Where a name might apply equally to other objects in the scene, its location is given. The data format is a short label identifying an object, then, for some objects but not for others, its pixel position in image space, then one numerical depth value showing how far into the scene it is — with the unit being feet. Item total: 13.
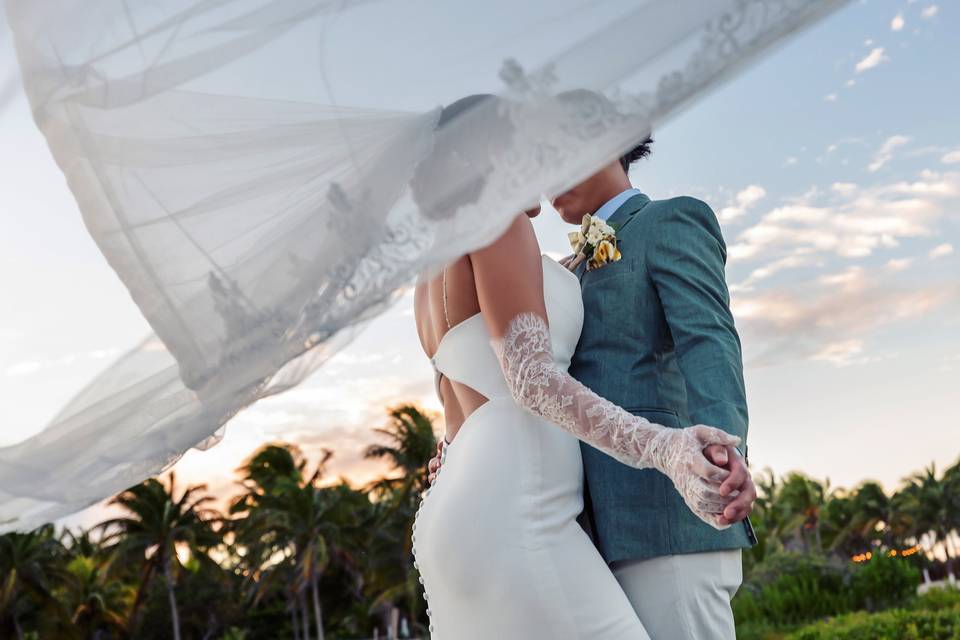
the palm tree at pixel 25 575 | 129.80
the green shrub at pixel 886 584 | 50.47
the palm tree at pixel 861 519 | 207.31
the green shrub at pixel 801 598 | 53.62
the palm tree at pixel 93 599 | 144.66
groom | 7.25
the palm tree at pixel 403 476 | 126.41
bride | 6.67
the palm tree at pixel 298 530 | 139.74
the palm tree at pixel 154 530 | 139.13
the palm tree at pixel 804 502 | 202.49
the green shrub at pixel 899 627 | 37.78
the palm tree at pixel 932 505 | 198.29
